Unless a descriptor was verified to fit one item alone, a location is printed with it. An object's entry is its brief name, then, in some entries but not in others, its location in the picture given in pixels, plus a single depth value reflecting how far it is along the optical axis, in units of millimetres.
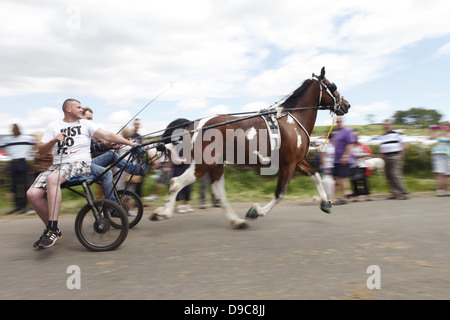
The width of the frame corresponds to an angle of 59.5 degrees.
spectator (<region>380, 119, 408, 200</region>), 8945
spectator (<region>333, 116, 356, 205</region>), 8484
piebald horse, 5652
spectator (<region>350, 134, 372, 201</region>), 8906
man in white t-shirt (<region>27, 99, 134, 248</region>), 4570
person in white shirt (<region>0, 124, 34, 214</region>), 7918
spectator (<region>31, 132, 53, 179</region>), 6561
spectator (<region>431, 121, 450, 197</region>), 9203
